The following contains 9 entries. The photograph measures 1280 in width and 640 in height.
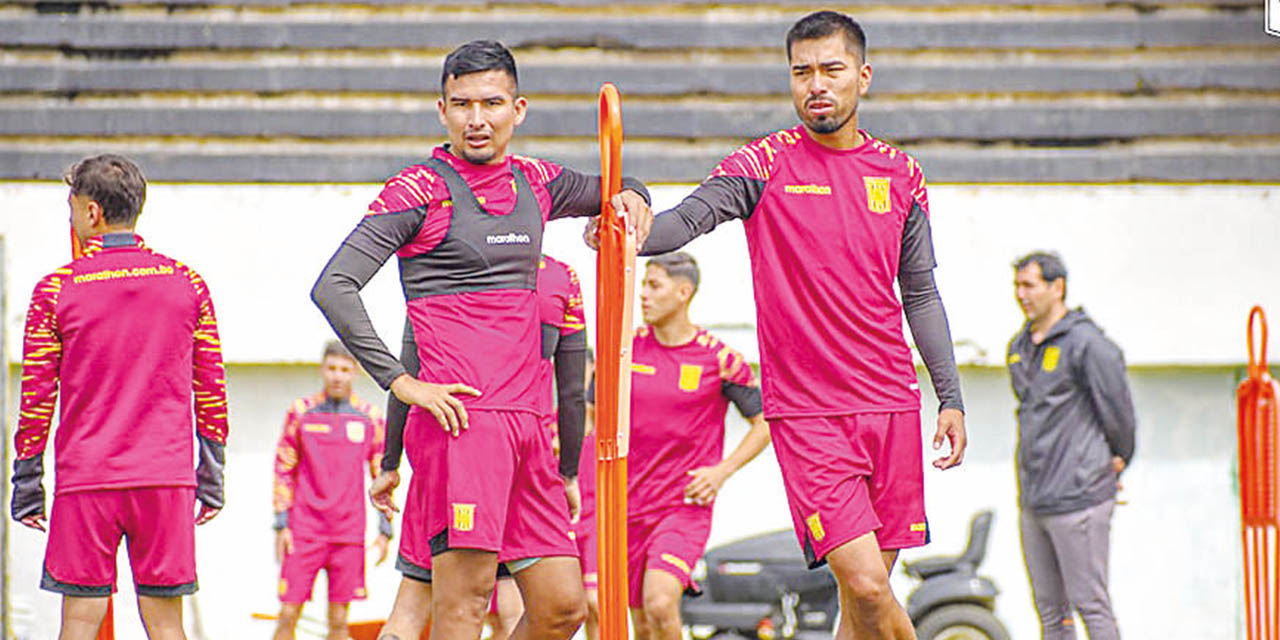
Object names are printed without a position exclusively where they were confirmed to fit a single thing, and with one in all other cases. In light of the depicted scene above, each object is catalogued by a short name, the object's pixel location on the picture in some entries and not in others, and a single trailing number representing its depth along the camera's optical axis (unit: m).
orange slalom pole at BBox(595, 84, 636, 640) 10.83
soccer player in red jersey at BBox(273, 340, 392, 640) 22.06
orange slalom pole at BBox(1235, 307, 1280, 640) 16.06
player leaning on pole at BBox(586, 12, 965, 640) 11.87
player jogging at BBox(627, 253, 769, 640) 17.06
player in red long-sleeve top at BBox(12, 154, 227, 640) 13.22
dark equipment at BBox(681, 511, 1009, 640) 20.42
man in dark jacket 18.25
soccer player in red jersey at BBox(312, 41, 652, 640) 11.12
